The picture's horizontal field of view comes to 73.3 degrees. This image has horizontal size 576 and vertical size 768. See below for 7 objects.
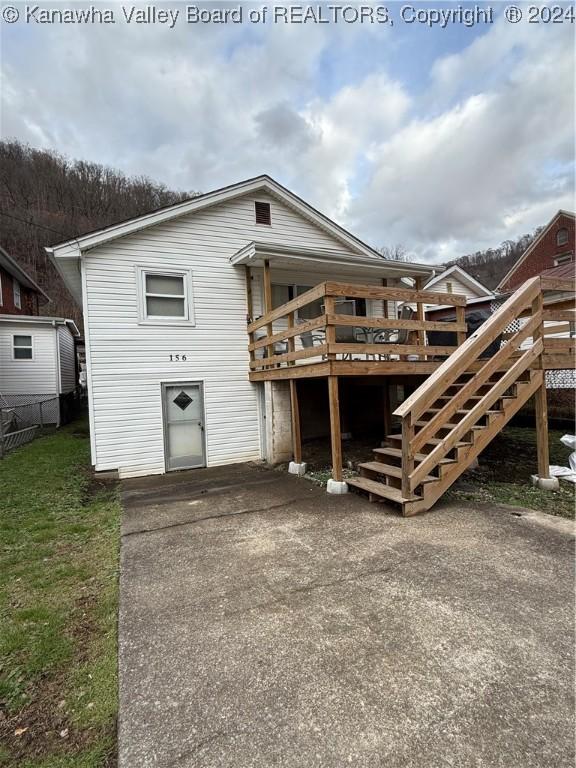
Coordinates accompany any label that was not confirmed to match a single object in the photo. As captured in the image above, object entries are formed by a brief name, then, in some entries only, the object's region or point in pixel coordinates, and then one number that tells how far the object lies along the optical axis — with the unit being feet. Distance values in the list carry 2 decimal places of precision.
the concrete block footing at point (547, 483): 18.16
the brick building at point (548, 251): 84.28
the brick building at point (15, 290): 54.39
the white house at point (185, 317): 24.72
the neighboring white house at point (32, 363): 49.03
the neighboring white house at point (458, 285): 62.95
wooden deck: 18.61
